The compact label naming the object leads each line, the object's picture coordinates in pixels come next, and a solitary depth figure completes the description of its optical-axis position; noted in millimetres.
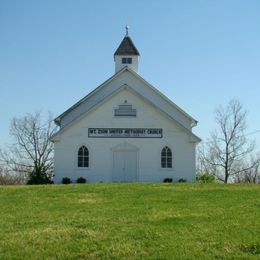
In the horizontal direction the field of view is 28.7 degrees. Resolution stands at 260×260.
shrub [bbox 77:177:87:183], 30750
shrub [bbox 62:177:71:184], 30578
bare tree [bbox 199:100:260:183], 56188
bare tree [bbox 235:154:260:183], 66031
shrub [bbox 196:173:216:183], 31981
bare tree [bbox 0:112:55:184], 57769
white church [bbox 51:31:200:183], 31453
